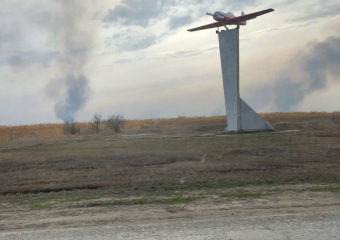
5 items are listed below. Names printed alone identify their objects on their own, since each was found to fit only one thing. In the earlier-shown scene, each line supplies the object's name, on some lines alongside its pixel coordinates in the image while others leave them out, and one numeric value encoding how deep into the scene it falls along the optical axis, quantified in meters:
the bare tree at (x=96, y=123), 65.69
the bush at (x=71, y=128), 63.61
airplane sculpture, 40.03
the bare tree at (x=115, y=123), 62.29
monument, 41.84
